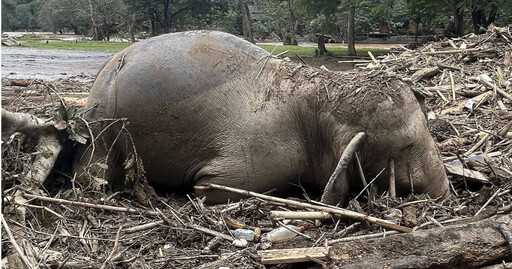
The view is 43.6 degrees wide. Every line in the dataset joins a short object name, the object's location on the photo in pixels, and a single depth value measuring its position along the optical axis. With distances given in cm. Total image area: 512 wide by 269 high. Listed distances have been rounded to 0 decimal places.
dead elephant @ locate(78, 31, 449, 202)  511
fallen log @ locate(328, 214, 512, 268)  341
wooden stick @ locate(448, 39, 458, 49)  1221
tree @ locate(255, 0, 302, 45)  4630
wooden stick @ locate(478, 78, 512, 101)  850
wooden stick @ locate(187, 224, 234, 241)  395
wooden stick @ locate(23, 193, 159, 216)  432
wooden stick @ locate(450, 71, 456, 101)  908
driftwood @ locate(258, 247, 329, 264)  348
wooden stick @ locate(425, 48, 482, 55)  1112
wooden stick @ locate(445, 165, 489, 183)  548
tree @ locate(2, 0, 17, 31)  7706
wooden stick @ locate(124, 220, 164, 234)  420
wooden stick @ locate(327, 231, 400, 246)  369
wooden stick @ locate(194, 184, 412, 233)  397
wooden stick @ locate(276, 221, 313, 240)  392
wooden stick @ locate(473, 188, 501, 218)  416
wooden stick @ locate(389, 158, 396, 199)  498
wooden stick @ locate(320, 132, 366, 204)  467
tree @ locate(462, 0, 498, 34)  2339
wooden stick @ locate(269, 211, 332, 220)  418
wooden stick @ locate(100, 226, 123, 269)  345
